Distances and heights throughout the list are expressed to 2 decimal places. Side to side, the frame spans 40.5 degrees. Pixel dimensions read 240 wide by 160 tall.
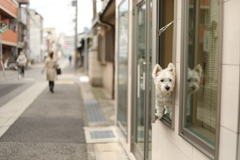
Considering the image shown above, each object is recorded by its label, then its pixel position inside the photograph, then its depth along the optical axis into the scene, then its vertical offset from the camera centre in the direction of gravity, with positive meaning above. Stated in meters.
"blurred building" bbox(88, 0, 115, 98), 12.00 +0.21
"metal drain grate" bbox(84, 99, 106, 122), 8.73 -1.70
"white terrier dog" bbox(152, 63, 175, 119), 3.34 -0.32
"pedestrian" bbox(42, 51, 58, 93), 13.29 -0.66
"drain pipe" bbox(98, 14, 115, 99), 12.40 +1.17
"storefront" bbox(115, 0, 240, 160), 2.27 -0.21
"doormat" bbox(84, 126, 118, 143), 6.77 -1.75
